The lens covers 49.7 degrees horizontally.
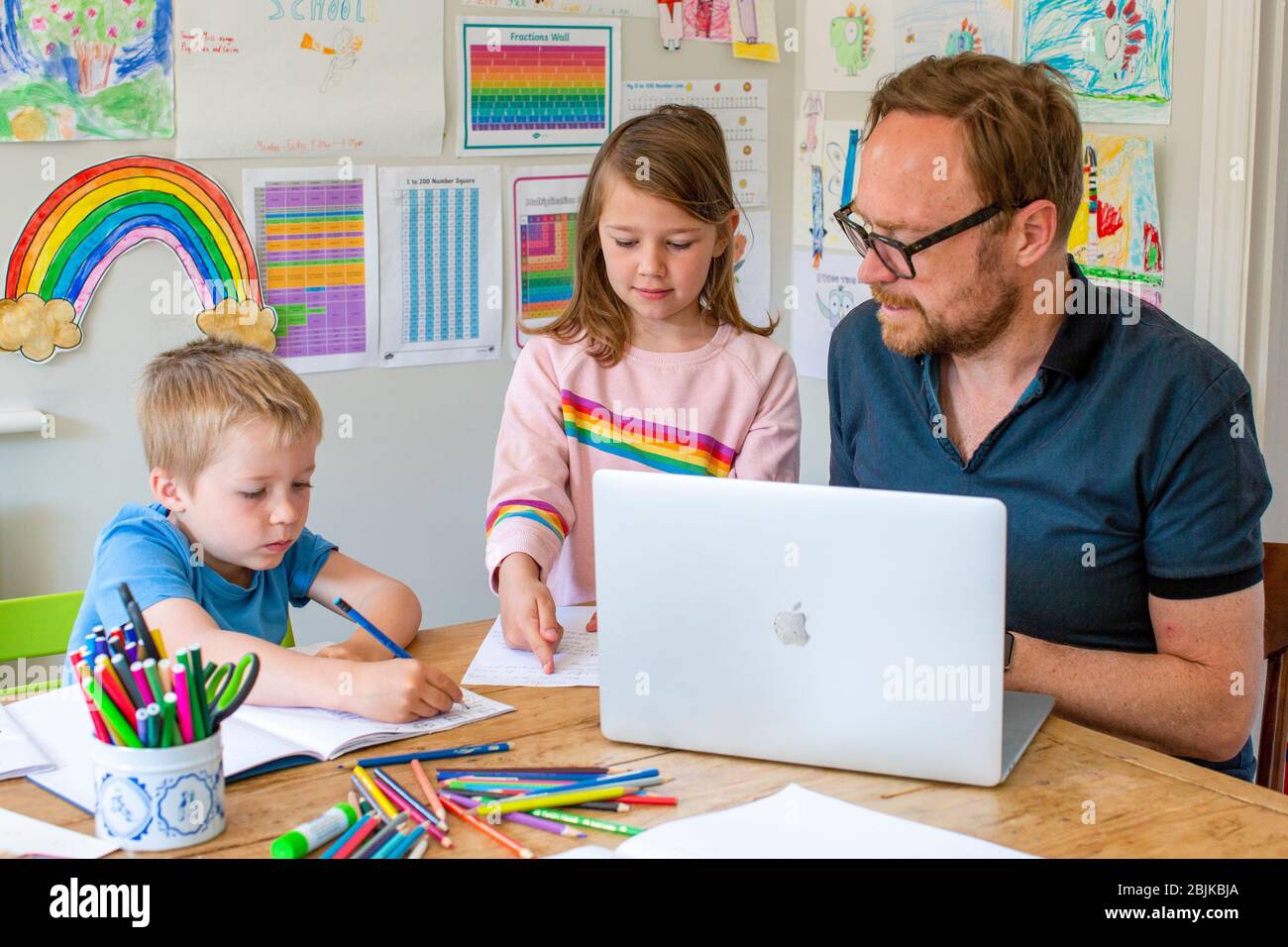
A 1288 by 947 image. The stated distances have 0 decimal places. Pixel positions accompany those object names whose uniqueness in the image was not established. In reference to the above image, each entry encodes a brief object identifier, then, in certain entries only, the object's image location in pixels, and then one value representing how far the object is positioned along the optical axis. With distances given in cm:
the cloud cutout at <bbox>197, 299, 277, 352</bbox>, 261
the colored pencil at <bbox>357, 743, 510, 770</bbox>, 124
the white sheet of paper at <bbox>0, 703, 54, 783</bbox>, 123
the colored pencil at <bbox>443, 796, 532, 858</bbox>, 107
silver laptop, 113
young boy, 146
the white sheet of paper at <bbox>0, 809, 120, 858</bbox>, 107
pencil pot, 106
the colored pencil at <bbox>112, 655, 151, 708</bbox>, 105
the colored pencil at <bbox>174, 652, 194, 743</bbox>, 106
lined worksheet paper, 148
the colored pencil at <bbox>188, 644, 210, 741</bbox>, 107
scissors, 109
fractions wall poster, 288
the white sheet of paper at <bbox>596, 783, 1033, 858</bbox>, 106
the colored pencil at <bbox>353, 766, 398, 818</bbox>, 113
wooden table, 110
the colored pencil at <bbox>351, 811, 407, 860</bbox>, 106
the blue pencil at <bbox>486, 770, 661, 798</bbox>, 118
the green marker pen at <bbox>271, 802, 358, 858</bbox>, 105
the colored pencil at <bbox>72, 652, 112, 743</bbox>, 106
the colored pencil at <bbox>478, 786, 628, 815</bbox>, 113
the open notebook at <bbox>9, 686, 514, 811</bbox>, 122
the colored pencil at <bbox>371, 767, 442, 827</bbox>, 112
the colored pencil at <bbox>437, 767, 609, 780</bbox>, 120
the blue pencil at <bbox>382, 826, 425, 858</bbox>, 106
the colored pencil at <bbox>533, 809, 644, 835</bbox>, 110
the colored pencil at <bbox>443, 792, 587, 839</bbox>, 110
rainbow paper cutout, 241
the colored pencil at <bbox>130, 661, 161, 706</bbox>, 105
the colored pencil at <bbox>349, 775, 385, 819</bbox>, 113
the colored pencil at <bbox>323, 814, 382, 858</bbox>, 106
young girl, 194
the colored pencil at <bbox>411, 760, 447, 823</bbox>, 113
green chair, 173
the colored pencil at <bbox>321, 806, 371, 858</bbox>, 106
